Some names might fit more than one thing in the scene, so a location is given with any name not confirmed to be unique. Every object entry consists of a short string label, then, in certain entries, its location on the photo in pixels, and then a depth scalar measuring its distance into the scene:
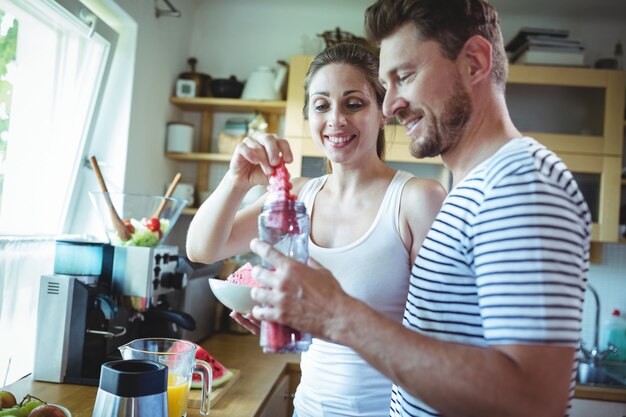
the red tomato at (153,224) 1.85
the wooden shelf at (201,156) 2.83
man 0.62
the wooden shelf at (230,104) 2.82
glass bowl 1.81
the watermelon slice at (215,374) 1.60
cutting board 1.48
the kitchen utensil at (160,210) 1.95
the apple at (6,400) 1.18
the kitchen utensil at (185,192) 2.88
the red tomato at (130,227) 1.81
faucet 2.80
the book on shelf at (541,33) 2.69
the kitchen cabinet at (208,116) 2.83
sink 2.69
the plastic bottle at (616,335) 2.85
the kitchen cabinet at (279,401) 1.79
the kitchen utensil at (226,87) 2.88
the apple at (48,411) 1.08
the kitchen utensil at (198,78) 2.90
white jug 2.83
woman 1.11
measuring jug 1.21
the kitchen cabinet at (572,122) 2.63
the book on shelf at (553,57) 2.68
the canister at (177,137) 2.84
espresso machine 1.50
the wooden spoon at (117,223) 1.79
